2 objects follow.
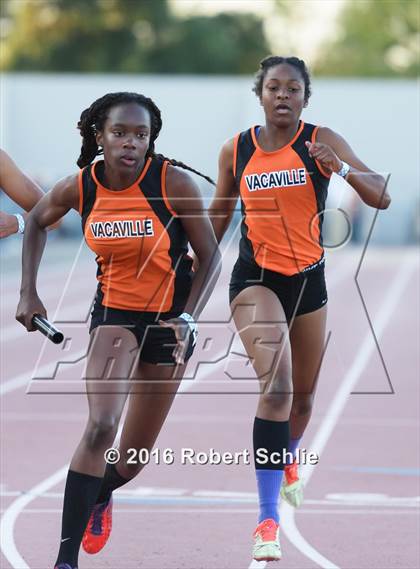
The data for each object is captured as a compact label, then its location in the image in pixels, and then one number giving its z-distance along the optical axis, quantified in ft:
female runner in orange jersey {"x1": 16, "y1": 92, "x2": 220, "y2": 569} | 41.52
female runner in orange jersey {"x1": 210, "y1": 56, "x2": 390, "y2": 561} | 45.96
